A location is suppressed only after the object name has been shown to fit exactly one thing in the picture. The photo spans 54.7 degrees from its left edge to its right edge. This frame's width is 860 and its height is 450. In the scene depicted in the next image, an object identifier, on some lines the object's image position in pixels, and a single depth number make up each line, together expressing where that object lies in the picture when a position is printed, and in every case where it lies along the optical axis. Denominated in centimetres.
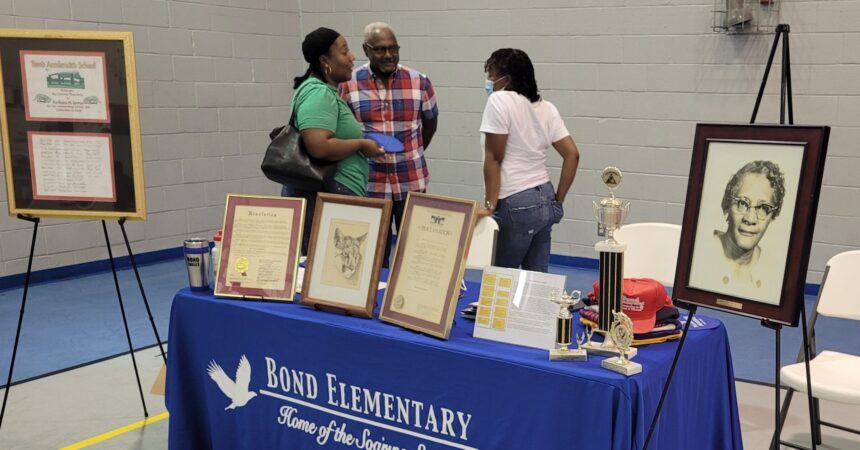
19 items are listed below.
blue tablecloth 177
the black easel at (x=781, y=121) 166
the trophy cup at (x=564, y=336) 181
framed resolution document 237
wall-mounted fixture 471
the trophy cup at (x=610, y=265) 180
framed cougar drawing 218
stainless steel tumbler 247
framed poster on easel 291
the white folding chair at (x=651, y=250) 279
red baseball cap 190
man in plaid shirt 372
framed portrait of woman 159
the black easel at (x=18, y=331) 289
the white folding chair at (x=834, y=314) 238
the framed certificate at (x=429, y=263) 199
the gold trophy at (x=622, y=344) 173
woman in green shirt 301
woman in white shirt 316
